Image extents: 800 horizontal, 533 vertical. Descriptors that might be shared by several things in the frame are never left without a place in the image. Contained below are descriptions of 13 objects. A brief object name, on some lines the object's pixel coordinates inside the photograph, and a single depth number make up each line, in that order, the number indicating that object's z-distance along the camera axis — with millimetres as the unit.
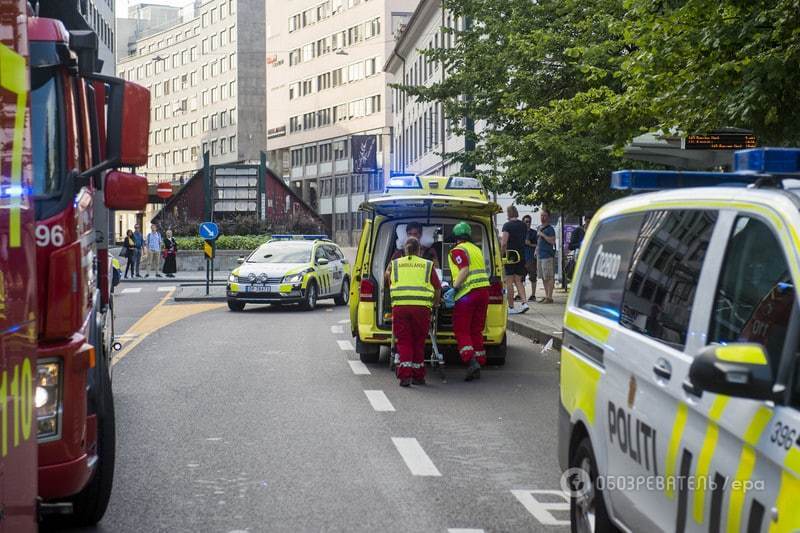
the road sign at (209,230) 31734
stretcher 13883
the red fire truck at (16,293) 3889
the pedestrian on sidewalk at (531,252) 26359
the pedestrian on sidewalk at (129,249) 42906
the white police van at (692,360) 3537
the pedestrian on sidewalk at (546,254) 24188
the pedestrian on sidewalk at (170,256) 43969
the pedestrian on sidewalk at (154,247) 44906
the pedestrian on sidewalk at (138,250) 43188
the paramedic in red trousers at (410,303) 12773
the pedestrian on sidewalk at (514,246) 22558
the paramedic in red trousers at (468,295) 13523
